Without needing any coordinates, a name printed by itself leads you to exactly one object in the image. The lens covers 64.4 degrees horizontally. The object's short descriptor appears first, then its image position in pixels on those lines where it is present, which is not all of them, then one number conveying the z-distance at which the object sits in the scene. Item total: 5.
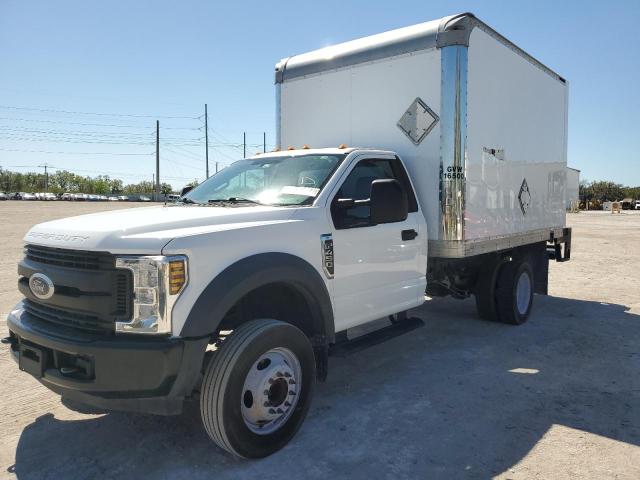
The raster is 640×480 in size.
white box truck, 2.82
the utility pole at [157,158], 52.12
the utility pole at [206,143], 57.28
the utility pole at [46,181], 132.23
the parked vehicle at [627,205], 69.25
